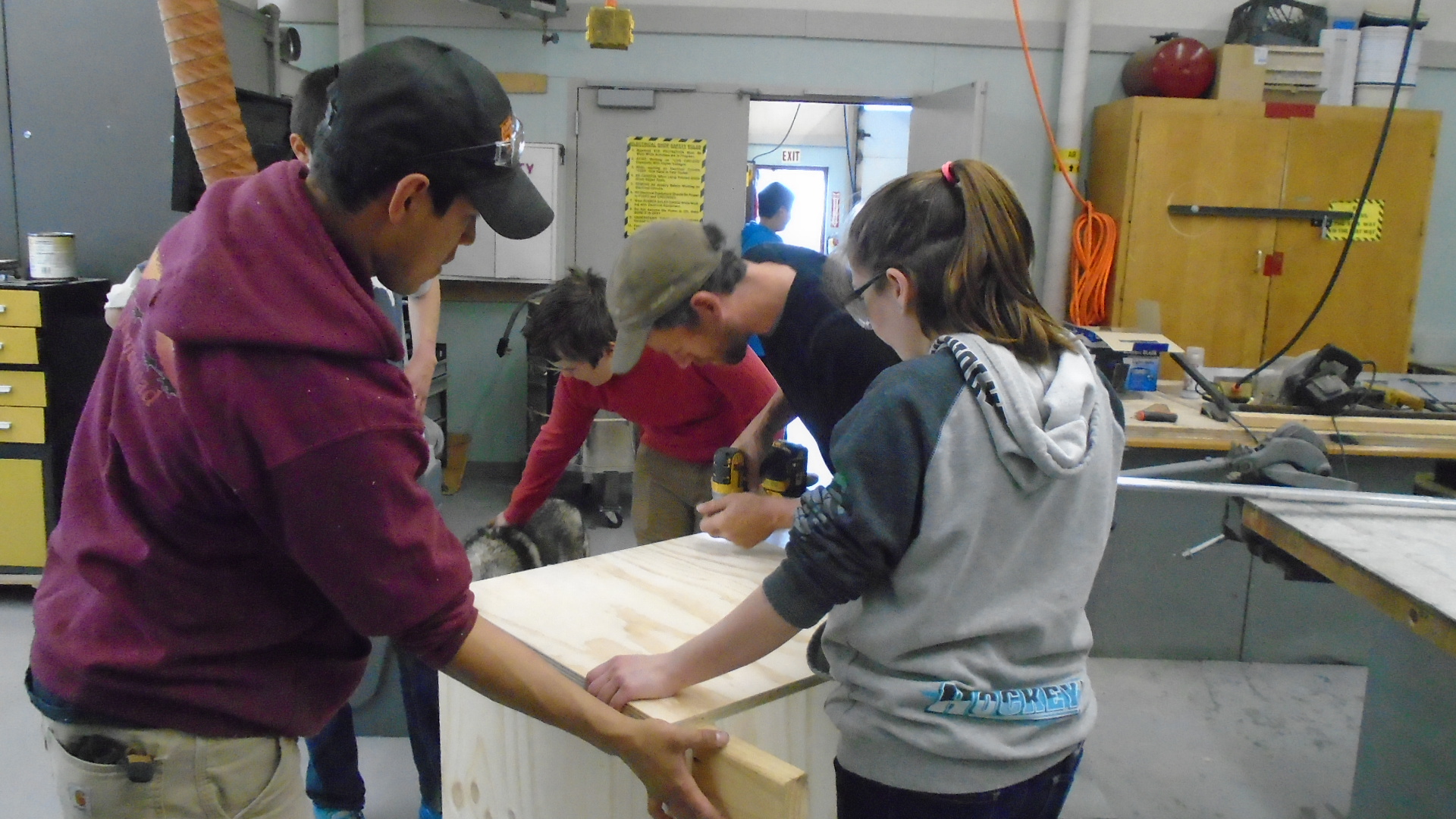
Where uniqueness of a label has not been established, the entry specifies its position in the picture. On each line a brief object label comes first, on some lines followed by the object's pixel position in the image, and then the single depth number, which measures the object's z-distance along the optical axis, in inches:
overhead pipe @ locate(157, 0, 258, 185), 57.9
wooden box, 42.3
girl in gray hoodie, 33.3
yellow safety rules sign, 188.4
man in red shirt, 77.4
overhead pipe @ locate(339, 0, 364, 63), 180.9
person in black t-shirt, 59.0
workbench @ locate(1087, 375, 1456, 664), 114.6
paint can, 126.7
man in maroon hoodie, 30.0
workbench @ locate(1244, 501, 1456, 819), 49.4
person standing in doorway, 199.3
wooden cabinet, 167.5
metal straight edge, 62.3
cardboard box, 167.9
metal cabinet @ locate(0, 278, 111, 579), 121.8
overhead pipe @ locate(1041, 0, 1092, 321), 181.2
